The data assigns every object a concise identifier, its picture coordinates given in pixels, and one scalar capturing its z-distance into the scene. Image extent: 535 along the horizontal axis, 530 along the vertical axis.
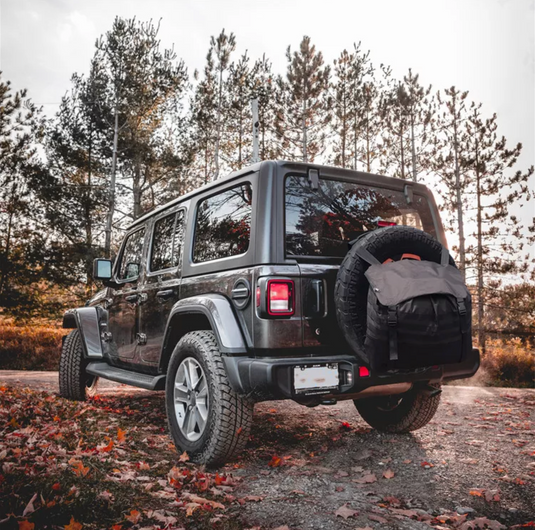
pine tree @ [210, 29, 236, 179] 18.69
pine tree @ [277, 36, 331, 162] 18.83
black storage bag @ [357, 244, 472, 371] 2.69
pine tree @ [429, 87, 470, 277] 18.11
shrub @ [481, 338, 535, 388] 14.10
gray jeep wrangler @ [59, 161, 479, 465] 2.92
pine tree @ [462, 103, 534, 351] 17.39
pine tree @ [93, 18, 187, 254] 16.20
